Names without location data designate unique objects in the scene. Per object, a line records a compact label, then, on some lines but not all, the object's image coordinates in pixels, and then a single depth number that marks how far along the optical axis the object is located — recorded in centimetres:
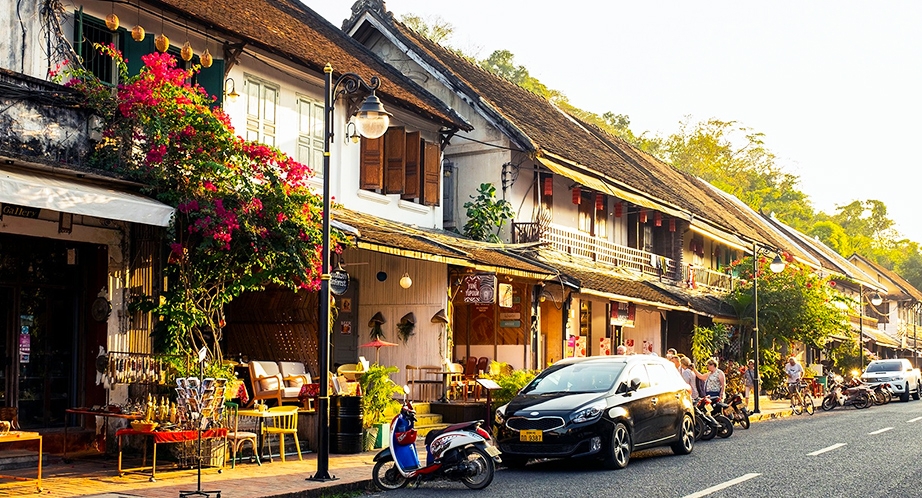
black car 1405
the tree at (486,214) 2359
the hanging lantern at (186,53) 1459
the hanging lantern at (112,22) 1386
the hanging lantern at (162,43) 1416
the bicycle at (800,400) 2898
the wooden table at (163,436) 1215
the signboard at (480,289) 1967
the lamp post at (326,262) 1238
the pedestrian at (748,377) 3033
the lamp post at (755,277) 2827
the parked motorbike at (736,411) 2182
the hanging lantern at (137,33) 1410
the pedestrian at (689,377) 2067
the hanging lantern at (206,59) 1527
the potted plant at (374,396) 1609
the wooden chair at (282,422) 1405
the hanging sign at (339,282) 1708
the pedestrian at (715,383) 2117
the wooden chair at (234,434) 1334
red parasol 1860
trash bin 1541
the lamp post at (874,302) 4400
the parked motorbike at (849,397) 3200
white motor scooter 1236
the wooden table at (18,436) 1059
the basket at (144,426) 1235
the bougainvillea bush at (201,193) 1330
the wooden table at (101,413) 1254
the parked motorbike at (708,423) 1903
